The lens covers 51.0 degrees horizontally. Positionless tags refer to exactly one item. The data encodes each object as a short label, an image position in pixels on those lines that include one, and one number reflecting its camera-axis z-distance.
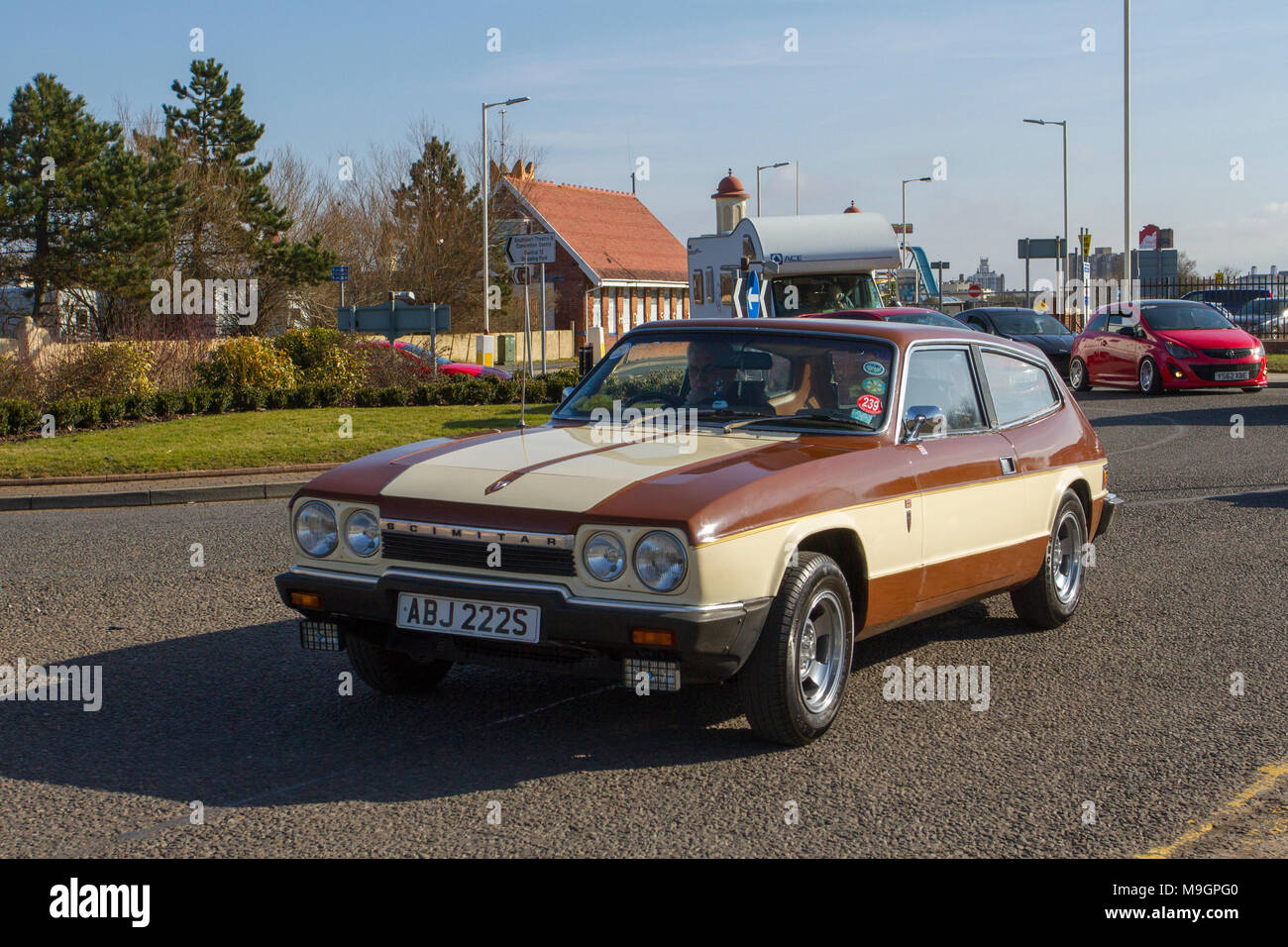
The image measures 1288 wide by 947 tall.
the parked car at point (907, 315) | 18.66
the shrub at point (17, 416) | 18.08
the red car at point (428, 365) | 25.66
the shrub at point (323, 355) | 24.34
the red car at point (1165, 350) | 24.45
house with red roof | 63.88
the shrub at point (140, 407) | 19.66
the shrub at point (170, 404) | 20.20
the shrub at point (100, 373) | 21.39
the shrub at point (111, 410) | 19.19
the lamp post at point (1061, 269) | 42.72
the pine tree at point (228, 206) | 44.97
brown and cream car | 4.79
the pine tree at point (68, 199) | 36.84
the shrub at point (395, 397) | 22.58
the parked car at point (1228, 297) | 42.59
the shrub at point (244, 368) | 23.48
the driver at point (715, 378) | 6.25
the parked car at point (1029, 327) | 28.67
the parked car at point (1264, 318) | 40.59
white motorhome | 23.33
